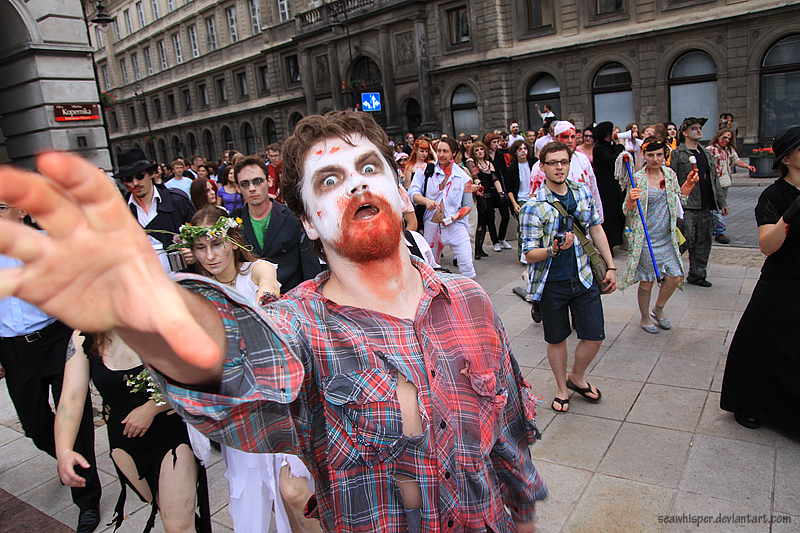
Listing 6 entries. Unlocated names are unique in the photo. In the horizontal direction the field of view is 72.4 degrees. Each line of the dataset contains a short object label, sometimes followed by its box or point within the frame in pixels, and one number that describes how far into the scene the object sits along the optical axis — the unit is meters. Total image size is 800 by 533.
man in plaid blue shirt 4.13
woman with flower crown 2.71
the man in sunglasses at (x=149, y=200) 4.91
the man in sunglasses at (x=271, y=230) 4.30
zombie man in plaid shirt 0.99
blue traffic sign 15.11
